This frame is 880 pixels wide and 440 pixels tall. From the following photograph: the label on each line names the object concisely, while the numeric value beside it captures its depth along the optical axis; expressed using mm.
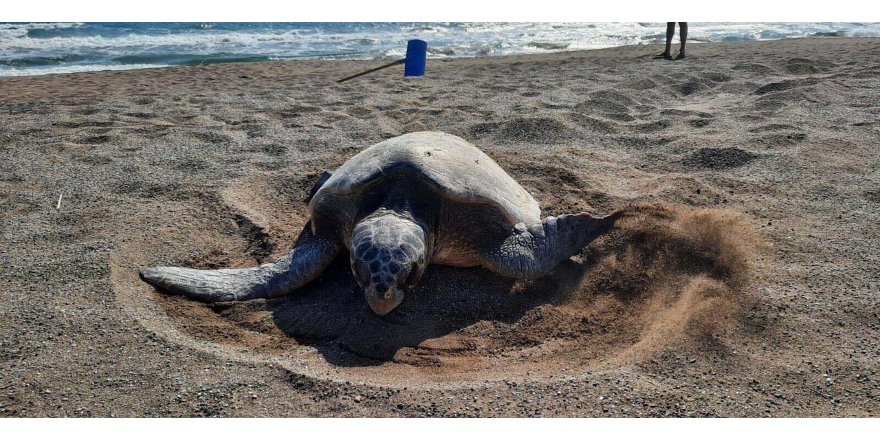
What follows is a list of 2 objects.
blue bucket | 8172
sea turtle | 2857
